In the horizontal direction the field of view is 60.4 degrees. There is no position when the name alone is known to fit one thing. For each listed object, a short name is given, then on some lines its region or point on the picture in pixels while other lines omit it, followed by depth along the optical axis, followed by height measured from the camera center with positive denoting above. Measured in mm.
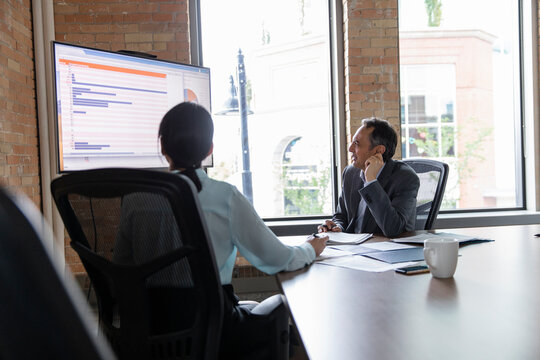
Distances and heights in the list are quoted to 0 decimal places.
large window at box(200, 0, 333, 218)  3965 +380
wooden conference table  777 -328
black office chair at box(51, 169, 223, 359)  1005 -215
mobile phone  1315 -328
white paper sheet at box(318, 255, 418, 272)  1394 -336
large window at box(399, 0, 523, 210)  4016 +526
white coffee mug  1241 -276
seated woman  1312 -163
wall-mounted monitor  2775 +399
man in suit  2170 -165
